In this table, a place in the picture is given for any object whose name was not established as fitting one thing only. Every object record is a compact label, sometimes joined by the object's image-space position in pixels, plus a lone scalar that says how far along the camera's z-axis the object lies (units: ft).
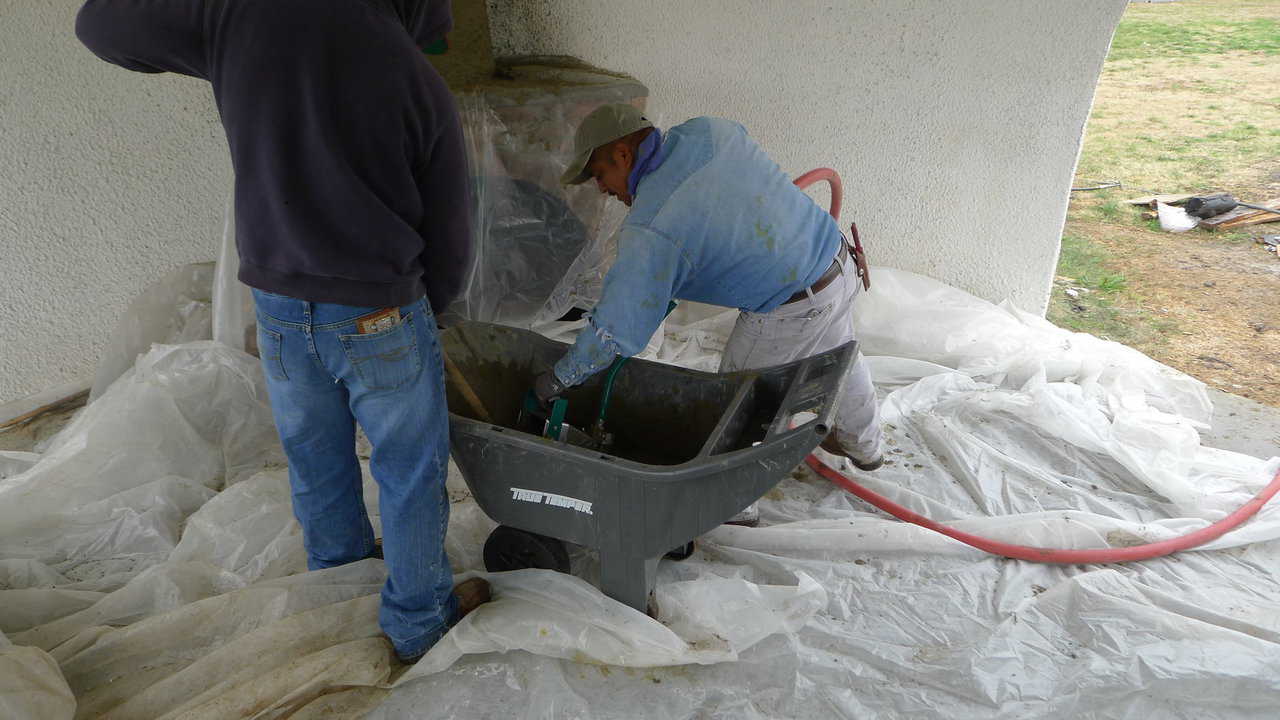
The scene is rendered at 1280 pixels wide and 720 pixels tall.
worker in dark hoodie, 4.05
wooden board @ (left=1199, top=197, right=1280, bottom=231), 18.04
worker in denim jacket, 5.84
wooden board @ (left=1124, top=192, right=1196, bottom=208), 19.45
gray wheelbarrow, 5.24
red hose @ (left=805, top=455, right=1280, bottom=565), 6.88
